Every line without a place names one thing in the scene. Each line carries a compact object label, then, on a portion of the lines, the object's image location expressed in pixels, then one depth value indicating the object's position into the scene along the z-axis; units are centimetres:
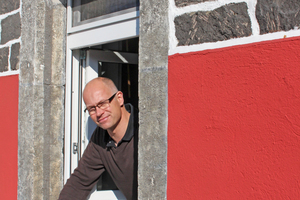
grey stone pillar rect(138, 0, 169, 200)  200
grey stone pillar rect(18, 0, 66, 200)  293
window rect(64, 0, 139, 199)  277
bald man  257
